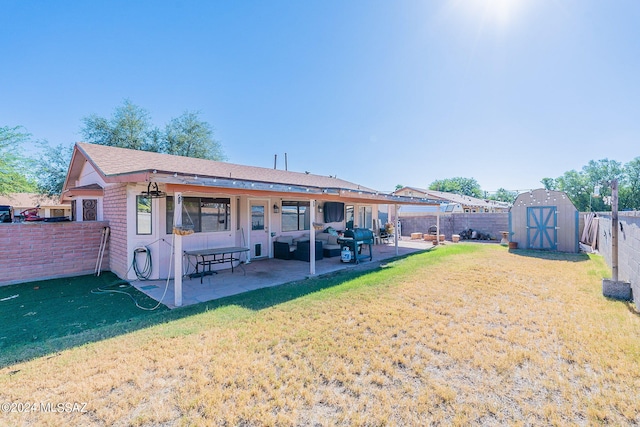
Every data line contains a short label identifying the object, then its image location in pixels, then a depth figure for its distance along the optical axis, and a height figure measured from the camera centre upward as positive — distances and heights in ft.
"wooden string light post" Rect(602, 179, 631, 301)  17.01 -4.30
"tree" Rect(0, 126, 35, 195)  41.93 +8.71
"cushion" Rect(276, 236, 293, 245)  32.80 -2.93
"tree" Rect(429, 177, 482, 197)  210.38 +23.09
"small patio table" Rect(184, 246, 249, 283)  23.39 -4.12
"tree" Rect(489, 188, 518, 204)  212.41 +13.91
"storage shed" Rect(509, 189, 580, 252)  37.96 -1.09
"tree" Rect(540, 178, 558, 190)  173.58 +20.59
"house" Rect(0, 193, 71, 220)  74.02 +3.16
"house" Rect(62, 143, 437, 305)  19.30 +1.06
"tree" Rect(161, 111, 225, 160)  69.31 +20.26
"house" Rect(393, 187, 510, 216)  75.02 +3.08
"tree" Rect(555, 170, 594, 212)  138.00 +14.61
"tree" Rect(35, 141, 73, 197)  58.65 +10.47
